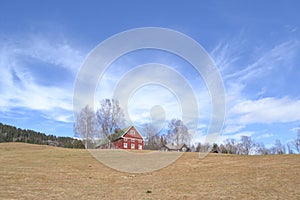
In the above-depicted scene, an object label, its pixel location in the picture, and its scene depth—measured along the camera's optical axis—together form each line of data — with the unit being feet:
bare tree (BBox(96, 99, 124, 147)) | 210.28
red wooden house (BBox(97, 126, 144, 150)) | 232.53
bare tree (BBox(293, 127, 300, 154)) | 331.59
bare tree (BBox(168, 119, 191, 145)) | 249.18
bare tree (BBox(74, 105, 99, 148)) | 200.85
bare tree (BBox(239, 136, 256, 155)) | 390.01
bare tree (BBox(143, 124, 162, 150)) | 317.50
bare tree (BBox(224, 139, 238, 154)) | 392.90
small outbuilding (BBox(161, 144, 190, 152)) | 269.97
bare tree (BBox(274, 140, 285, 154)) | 369.89
